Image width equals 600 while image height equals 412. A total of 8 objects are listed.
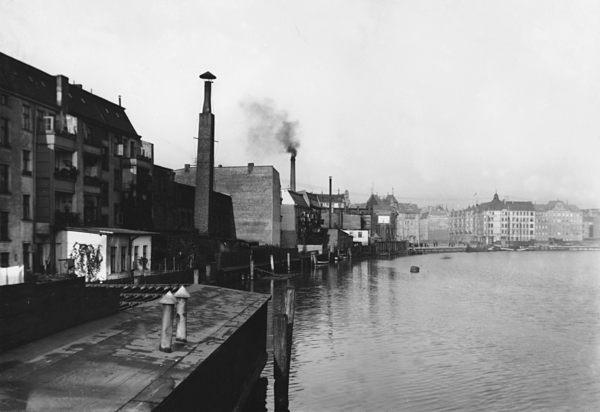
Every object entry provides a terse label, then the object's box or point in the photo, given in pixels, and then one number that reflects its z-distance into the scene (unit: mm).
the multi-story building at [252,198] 81875
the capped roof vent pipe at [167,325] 9867
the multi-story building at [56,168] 35875
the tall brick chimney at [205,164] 53500
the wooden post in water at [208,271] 45684
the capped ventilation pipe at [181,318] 10992
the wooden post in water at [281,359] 16531
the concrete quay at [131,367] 7434
